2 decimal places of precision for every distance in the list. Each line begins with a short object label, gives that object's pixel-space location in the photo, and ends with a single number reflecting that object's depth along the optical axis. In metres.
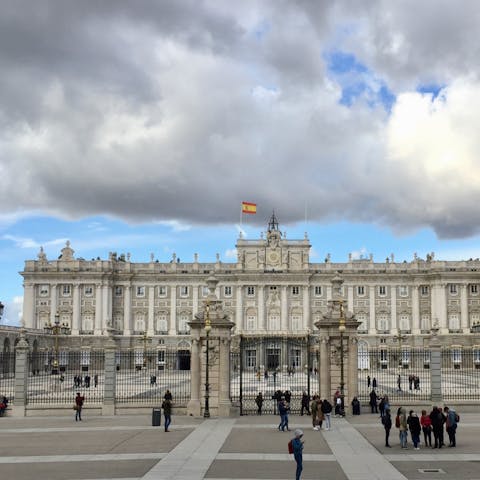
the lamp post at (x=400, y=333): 106.30
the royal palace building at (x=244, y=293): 112.56
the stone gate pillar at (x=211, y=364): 33.53
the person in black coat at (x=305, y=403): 33.97
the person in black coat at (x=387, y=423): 24.20
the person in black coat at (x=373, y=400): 34.34
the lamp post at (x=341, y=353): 33.19
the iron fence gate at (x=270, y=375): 38.94
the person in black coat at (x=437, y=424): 23.61
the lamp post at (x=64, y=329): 109.30
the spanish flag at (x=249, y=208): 100.19
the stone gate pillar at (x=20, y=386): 35.12
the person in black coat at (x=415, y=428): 23.86
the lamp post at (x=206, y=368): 32.75
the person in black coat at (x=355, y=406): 33.31
